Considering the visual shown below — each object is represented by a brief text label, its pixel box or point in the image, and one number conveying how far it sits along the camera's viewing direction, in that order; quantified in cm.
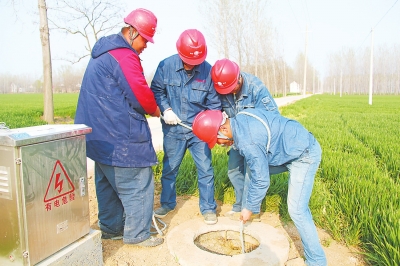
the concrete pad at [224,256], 262
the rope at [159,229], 308
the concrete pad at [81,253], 212
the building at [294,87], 9262
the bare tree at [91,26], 1552
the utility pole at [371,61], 2424
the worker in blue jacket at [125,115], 256
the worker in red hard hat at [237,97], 320
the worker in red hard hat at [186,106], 339
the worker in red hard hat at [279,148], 235
